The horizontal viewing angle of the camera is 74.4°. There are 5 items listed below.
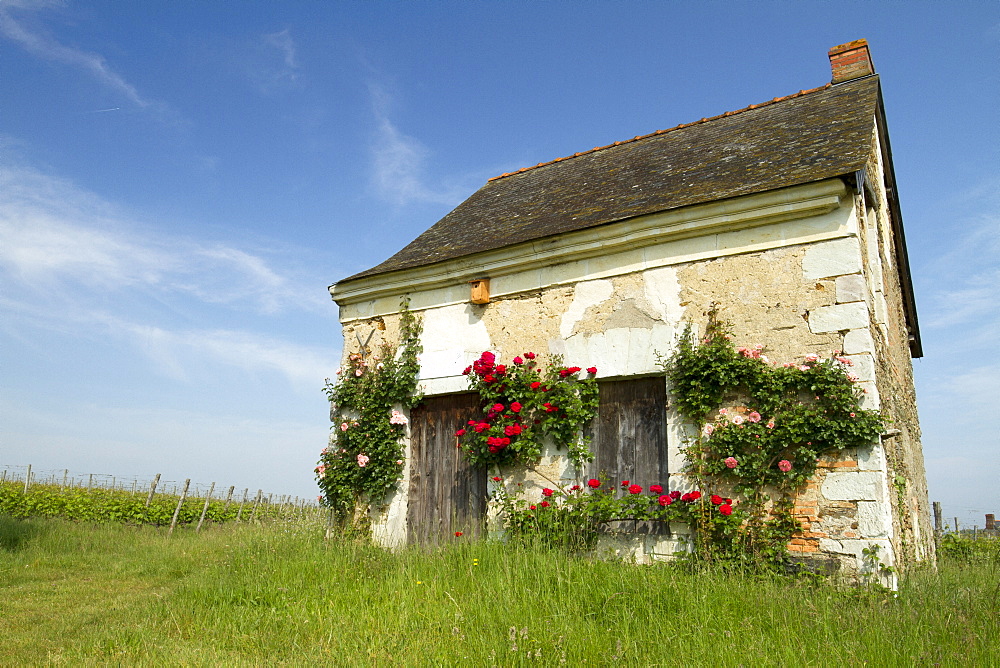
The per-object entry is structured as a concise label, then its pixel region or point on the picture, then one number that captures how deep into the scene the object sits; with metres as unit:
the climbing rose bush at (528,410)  6.27
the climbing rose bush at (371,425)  7.35
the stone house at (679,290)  5.34
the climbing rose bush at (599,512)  5.26
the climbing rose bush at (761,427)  5.04
